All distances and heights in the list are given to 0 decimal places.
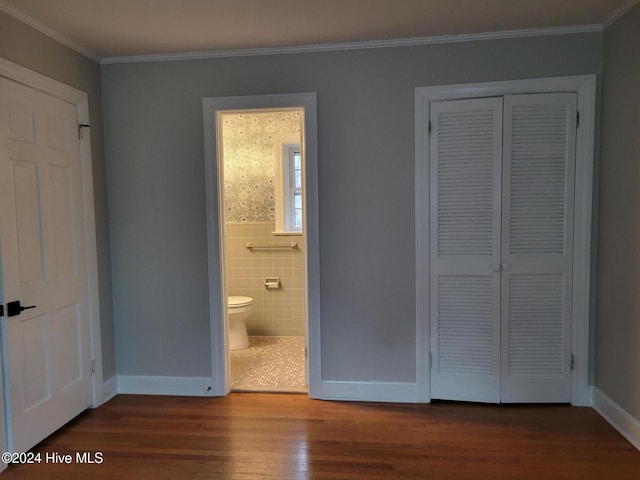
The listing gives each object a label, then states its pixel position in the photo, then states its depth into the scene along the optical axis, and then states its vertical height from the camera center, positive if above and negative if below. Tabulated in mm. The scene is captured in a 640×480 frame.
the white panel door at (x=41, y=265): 2283 -264
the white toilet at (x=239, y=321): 4094 -996
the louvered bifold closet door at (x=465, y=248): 2789 -227
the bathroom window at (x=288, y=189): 4496 +277
